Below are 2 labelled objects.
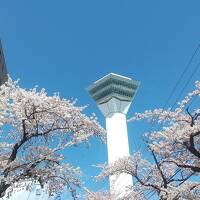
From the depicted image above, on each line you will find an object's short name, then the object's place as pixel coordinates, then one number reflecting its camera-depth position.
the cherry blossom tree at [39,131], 9.19
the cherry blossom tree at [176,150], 11.52
